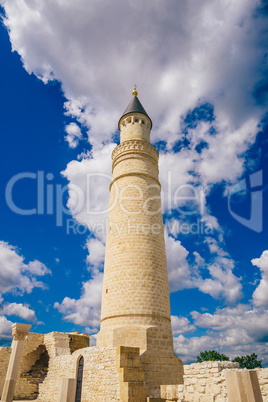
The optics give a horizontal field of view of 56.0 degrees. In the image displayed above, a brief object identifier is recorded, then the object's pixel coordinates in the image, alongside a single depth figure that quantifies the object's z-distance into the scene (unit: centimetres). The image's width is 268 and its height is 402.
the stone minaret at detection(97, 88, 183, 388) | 1058
